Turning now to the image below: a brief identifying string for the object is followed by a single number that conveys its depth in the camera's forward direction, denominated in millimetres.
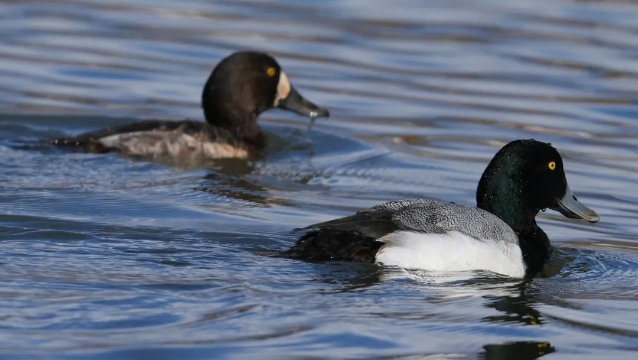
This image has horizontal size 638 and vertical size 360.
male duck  15180
